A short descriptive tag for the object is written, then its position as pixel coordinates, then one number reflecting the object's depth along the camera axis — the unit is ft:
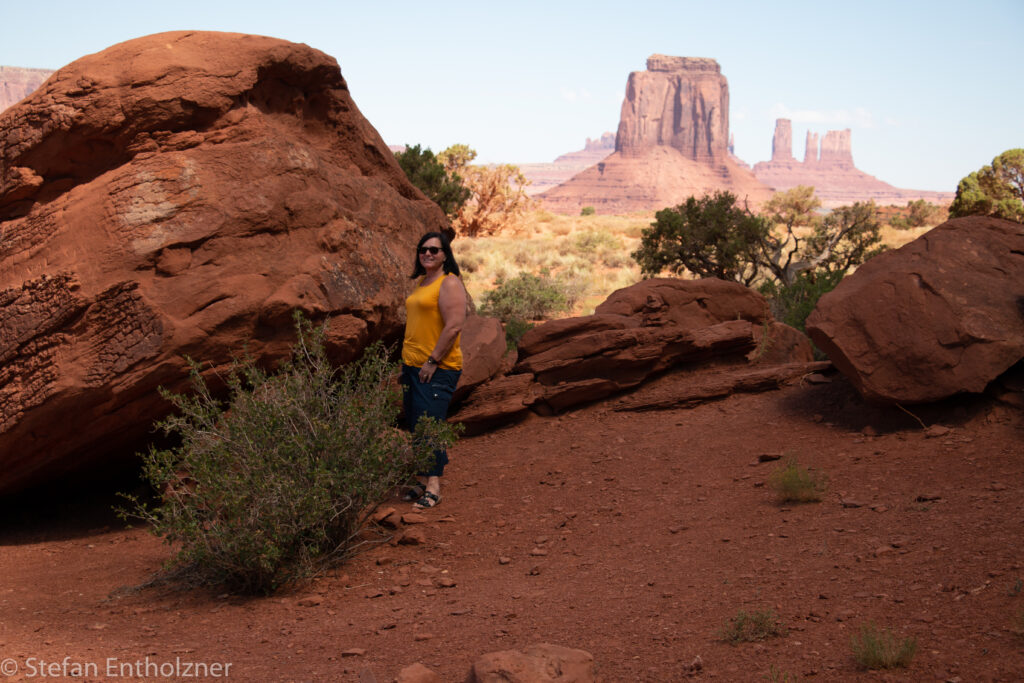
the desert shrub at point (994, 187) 78.69
